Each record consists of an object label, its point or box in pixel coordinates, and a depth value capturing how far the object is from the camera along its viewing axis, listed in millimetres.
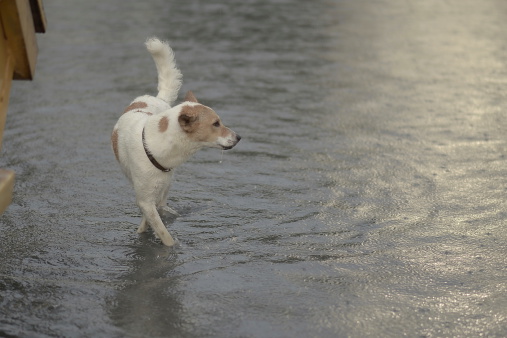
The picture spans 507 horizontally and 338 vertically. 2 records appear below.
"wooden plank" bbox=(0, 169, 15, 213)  9687
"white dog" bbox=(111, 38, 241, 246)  12125
